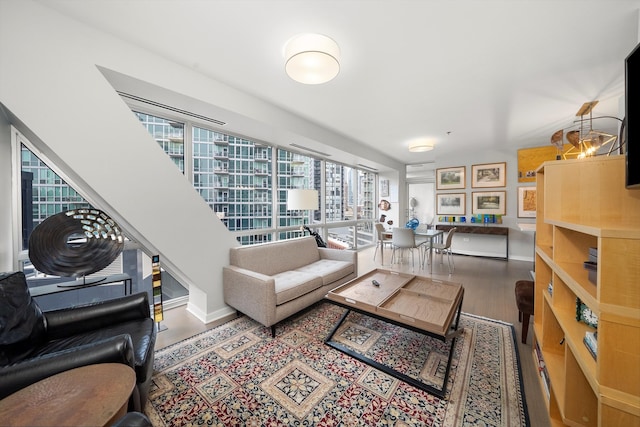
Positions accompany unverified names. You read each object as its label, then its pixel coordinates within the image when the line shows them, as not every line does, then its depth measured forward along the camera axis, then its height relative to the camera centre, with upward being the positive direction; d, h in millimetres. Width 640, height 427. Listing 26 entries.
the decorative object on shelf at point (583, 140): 2257 +733
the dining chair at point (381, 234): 5542 -541
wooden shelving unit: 875 -362
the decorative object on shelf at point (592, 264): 1274 -301
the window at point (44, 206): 2100 +52
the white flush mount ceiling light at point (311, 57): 1771 +1209
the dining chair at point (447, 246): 4684 -707
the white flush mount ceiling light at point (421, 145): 4458 +1317
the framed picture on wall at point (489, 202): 5664 +251
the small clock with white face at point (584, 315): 1244 -581
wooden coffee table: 1682 -827
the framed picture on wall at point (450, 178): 6121 +932
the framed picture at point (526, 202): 5305 +239
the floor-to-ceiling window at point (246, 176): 2975 +606
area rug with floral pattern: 1422 -1264
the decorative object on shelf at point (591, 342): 1028 -609
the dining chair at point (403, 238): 4652 -541
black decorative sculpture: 1788 -268
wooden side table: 843 -770
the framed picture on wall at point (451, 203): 6152 +241
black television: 981 +422
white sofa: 2285 -801
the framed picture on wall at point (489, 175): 5617 +940
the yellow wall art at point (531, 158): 4977 +1207
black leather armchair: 1084 -759
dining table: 4648 -460
